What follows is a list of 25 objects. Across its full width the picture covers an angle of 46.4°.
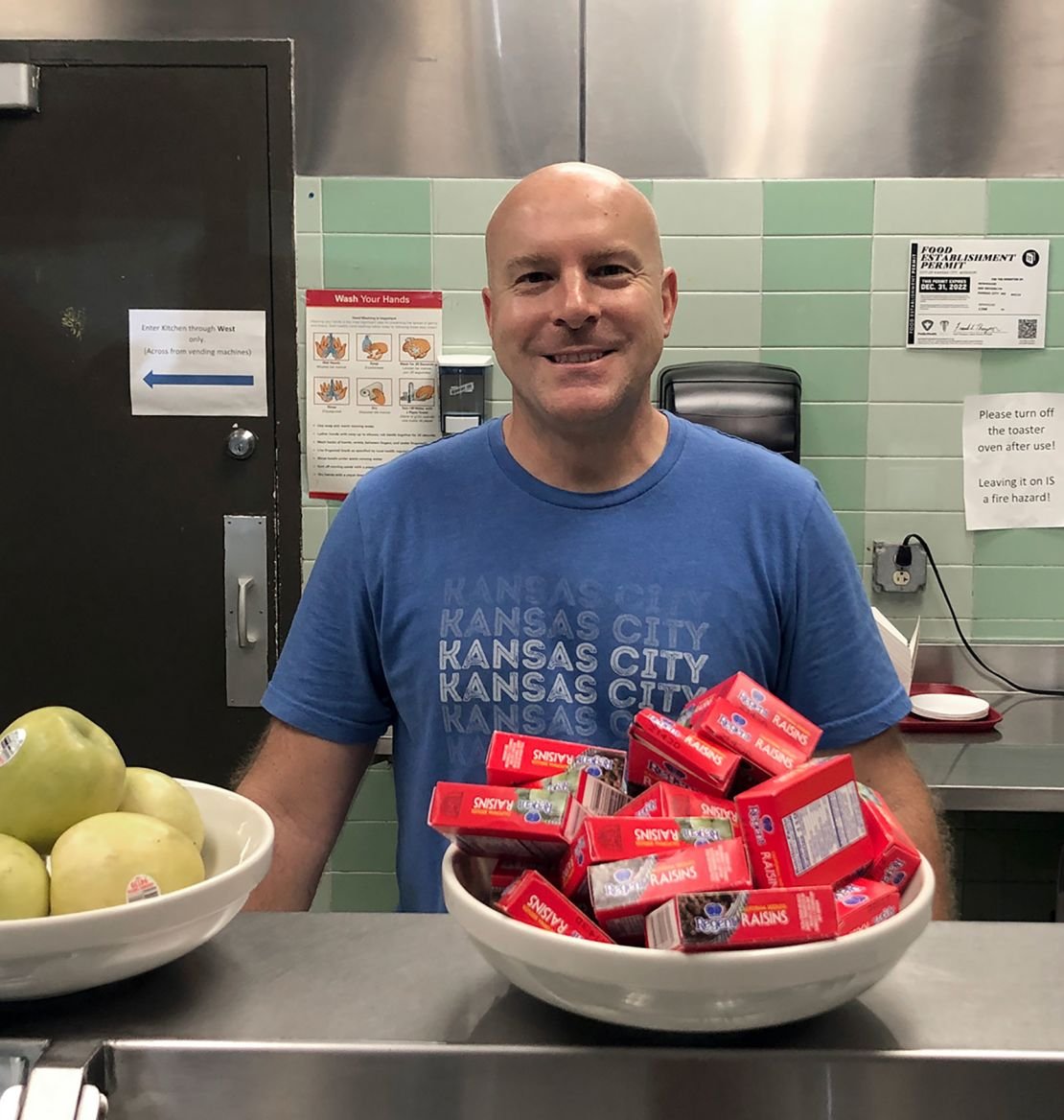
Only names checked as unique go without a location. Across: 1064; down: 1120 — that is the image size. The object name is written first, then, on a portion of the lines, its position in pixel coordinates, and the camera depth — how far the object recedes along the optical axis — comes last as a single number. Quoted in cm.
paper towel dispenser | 257
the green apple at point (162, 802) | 85
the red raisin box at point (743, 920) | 66
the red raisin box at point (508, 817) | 74
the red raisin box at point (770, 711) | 81
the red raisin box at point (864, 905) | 70
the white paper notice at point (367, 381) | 278
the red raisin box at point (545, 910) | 70
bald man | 145
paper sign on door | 283
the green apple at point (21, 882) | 73
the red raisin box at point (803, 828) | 70
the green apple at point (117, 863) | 74
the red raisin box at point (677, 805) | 75
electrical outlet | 274
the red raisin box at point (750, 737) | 78
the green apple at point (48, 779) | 78
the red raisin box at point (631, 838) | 71
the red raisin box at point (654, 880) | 68
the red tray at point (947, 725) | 242
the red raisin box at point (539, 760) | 80
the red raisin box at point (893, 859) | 76
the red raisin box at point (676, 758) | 77
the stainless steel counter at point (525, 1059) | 72
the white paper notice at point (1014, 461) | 271
